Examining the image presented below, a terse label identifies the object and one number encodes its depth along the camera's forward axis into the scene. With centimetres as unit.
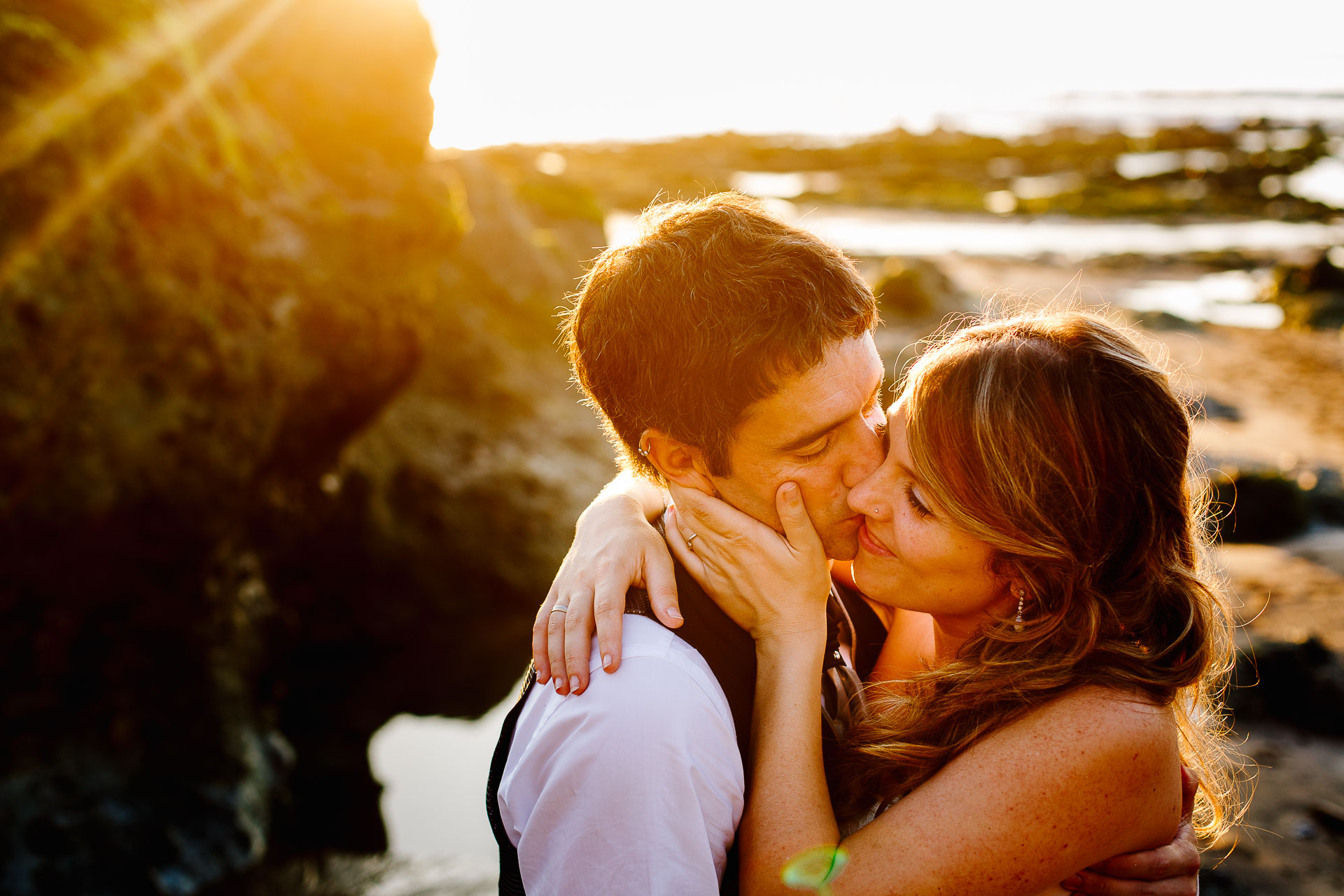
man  208
